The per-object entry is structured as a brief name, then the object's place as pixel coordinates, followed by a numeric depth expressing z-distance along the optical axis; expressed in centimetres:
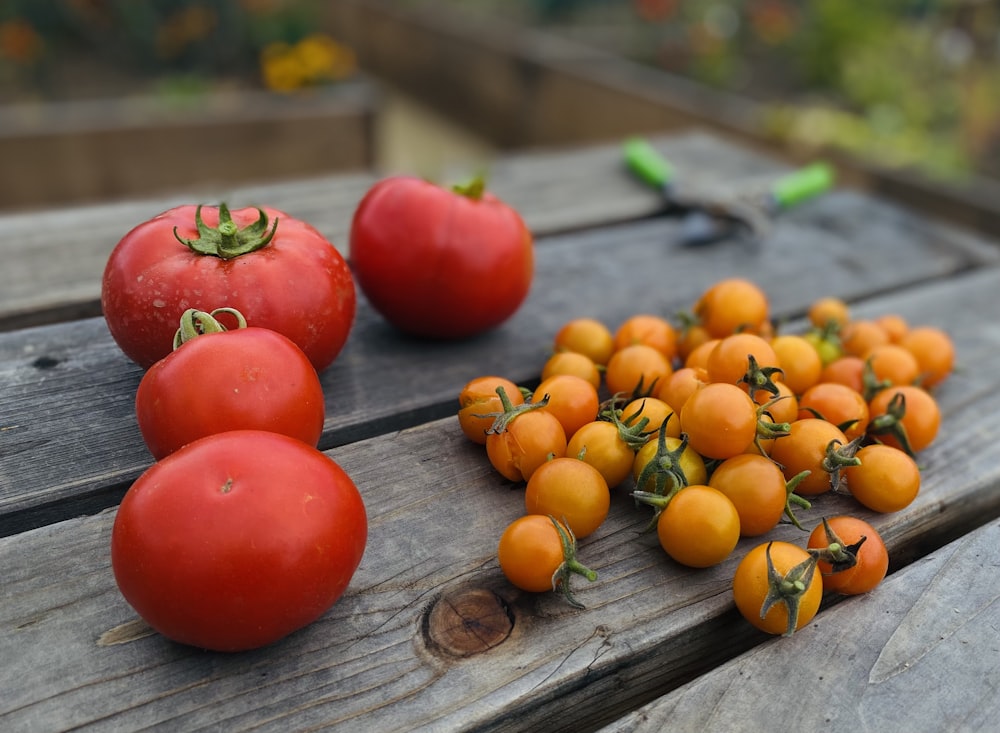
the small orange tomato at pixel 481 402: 36
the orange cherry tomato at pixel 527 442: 34
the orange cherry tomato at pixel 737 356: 36
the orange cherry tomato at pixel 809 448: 34
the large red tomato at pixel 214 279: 35
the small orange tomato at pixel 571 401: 36
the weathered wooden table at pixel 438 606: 28
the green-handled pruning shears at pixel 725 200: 60
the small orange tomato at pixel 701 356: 39
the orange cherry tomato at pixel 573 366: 39
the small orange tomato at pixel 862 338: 44
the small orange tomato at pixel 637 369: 39
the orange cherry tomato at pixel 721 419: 32
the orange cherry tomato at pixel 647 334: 41
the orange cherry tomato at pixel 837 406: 37
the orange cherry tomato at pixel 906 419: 38
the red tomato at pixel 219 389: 30
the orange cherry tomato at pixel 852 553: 32
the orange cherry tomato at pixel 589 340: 42
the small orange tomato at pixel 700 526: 31
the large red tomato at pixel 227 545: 27
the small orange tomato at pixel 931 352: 44
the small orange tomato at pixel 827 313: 45
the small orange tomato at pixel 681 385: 36
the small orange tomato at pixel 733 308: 42
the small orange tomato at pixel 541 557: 30
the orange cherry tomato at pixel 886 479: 35
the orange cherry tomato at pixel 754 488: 32
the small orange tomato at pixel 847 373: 41
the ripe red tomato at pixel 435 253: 42
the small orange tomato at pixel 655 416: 35
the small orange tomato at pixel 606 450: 34
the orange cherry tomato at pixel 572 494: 32
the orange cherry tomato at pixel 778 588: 30
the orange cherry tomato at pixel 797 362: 39
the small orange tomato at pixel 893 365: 42
